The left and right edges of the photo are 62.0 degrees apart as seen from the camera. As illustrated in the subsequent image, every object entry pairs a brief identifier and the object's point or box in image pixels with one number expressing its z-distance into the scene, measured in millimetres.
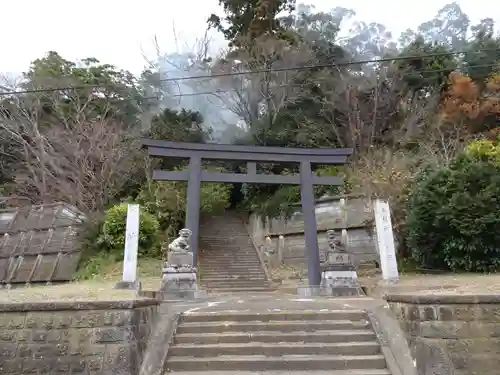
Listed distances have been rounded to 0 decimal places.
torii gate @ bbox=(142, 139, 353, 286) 11641
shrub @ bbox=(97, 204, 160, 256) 16641
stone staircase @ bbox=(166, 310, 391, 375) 5547
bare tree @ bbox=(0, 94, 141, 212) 19000
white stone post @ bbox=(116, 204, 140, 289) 11355
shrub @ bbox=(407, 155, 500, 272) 11305
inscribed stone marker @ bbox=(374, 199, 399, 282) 11008
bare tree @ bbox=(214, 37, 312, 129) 21812
